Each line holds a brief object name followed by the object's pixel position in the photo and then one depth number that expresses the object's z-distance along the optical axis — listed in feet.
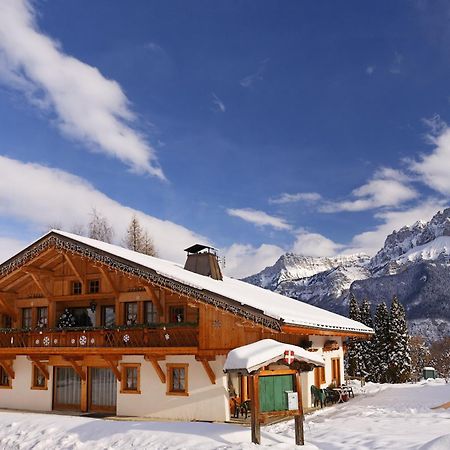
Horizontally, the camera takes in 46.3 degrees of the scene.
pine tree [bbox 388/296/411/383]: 164.55
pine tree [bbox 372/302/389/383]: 166.71
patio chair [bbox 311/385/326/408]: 69.36
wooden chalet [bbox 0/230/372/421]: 61.16
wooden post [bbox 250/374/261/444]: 41.24
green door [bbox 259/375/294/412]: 42.98
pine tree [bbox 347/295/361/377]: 168.96
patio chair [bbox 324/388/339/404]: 74.95
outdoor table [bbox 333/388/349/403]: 76.59
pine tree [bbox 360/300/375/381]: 169.07
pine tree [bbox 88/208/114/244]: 160.97
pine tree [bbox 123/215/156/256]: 162.71
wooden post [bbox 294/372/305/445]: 41.83
